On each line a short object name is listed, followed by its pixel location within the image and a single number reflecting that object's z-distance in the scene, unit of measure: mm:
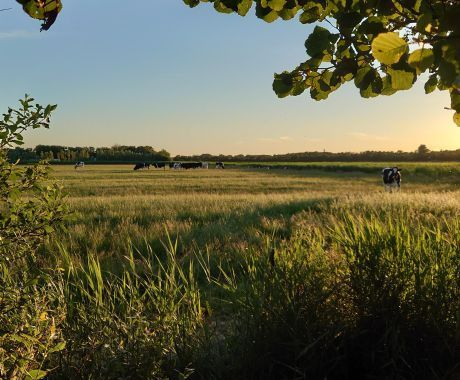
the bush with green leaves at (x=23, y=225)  2594
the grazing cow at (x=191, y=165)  76500
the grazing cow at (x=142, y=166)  74250
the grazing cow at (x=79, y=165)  77956
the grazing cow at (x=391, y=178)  25609
